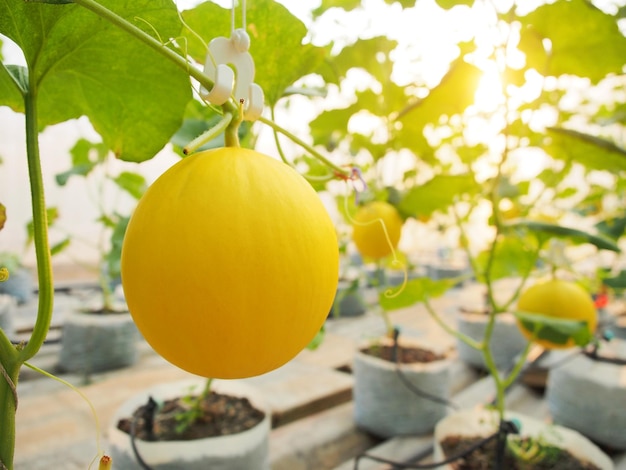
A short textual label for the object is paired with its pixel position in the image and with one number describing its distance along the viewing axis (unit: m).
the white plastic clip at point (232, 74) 0.19
